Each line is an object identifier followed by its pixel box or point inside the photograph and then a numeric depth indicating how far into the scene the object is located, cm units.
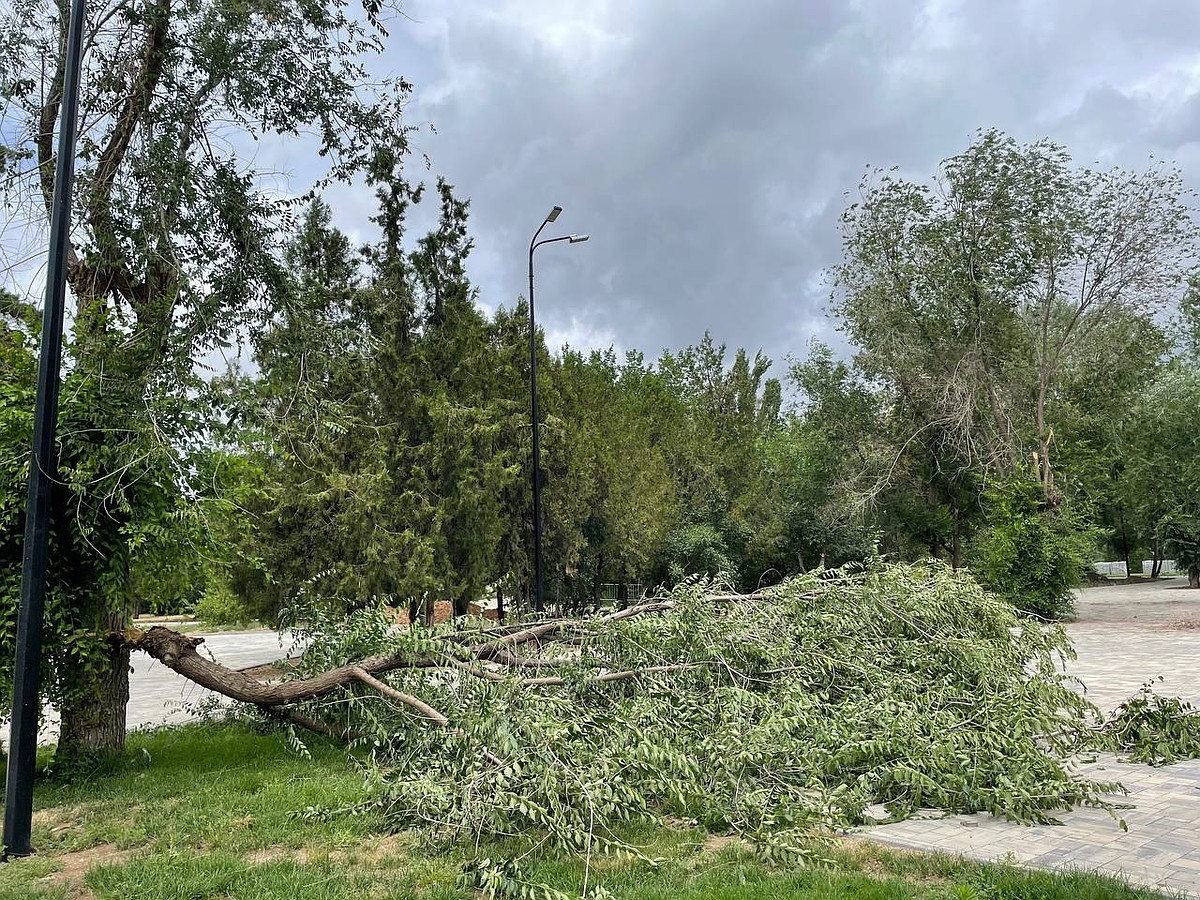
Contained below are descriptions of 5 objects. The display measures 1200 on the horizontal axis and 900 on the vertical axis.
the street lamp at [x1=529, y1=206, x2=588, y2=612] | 1559
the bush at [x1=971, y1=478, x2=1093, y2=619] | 2145
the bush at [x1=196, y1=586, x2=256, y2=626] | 1647
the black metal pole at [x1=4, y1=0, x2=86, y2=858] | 532
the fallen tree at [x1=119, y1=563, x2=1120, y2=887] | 543
